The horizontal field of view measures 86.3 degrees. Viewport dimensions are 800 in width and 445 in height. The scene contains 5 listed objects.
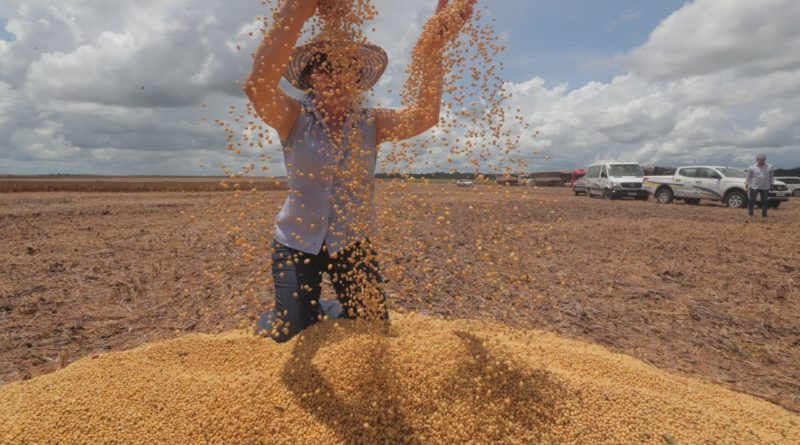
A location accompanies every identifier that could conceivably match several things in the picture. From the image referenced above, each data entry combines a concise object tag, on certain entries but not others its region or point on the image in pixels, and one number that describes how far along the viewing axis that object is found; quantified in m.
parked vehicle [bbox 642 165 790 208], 16.39
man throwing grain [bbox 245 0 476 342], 2.25
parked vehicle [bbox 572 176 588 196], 25.21
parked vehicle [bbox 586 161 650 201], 20.31
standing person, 12.49
